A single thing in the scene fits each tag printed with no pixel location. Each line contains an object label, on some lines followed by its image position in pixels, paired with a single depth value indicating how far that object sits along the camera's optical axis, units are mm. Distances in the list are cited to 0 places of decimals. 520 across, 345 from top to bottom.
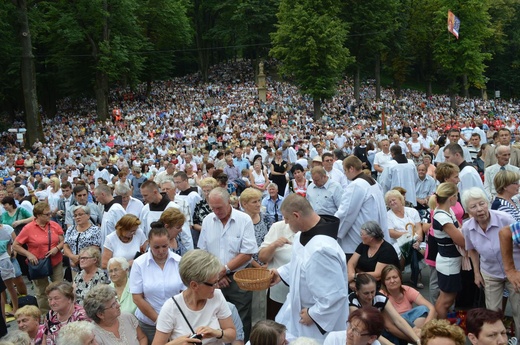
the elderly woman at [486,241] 4918
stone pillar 43156
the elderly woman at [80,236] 6562
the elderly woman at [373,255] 5566
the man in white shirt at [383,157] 11539
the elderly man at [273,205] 8391
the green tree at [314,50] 39312
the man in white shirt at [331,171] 9414
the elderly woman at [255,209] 6094
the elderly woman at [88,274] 5359
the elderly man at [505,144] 8992
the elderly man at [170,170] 10954
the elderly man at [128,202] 7477
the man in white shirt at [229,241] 5363
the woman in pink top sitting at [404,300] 5246
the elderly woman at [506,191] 5383
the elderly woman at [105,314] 4129
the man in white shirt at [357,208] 6188
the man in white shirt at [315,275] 3857
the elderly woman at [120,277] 5028
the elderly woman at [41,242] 7203
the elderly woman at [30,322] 4797
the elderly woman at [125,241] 5699
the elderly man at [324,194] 7375
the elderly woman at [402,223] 7293
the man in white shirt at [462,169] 6855
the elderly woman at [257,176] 11711
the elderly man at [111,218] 6750
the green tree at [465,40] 45781
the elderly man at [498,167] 7453
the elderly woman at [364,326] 3479
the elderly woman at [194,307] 3646
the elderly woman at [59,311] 4555
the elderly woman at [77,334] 3742
